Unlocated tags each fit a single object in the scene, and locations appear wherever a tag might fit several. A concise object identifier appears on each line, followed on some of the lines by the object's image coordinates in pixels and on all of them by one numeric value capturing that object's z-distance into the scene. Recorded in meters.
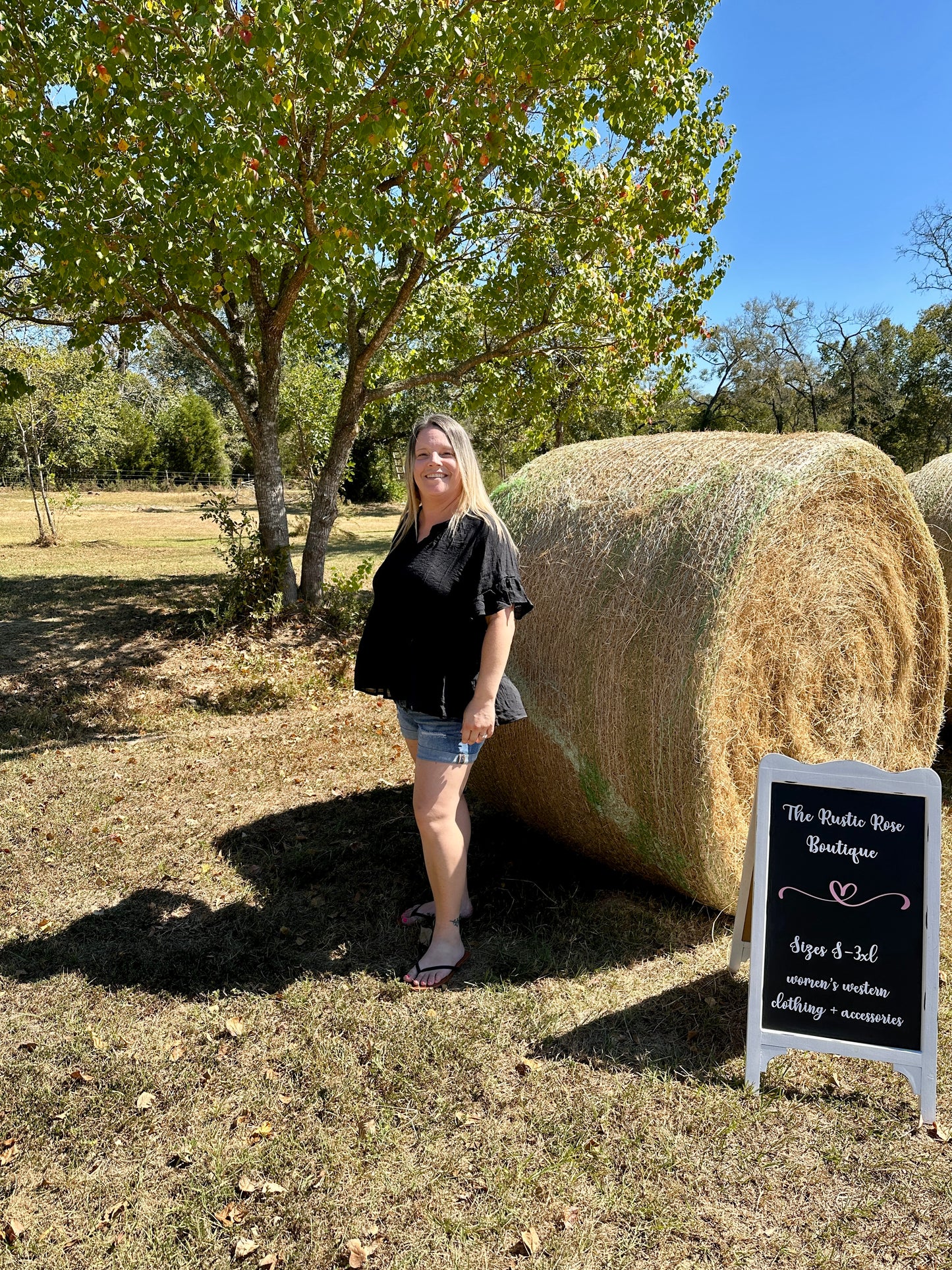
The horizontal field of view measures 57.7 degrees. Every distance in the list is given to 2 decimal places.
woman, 3.53
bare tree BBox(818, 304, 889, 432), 36.59
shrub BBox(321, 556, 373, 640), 9.83
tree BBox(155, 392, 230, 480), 36.78
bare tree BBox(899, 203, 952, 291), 32.66
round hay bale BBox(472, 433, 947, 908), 3.76
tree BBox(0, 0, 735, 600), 6.14
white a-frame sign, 3.18
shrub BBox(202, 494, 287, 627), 9.50
